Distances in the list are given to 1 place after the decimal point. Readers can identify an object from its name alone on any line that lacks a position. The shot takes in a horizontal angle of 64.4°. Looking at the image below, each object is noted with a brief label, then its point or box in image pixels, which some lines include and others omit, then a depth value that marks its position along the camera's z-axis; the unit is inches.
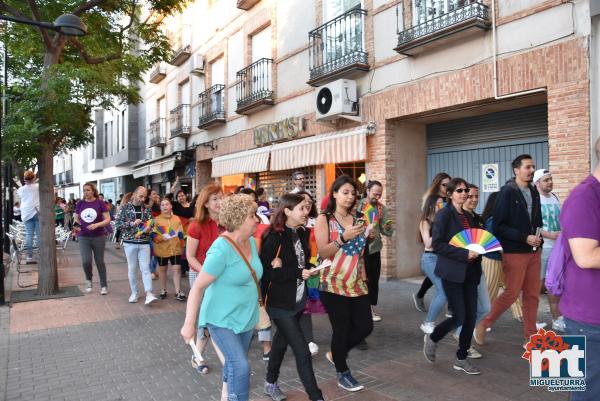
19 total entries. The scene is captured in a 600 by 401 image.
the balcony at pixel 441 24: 291.4
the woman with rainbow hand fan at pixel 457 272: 161.5
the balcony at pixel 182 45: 712.4
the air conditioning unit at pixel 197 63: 660.1
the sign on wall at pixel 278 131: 456.1
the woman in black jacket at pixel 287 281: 135.8
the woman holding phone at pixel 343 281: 150.2
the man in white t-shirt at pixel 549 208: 218.2
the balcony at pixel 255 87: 506.0
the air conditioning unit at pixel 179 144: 733.5
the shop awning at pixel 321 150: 374.9
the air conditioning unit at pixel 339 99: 378.6
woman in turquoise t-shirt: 114.7
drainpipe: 277.0
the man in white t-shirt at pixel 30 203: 448.8
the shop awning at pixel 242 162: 508.4
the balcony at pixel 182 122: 723.4
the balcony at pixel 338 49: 381.4
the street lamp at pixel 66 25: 230.2
